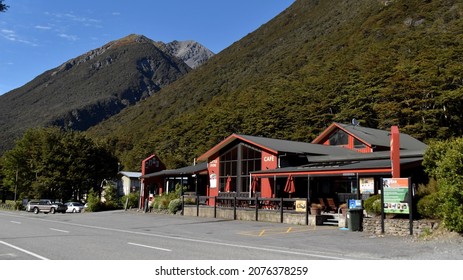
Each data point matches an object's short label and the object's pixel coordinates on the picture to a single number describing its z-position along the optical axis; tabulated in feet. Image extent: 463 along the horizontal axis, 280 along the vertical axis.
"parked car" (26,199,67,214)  144.97
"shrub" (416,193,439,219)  53.83
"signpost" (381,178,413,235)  56.29
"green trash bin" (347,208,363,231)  61.57
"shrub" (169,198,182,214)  108.06
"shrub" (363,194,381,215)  61.46
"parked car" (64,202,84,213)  149.38
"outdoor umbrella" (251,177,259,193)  108.17
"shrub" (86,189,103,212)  145.28
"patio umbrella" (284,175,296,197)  89.97
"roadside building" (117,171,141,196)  219.82
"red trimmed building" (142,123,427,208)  84.43
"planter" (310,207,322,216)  74.23
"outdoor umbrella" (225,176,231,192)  115.97
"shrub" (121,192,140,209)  143.78
